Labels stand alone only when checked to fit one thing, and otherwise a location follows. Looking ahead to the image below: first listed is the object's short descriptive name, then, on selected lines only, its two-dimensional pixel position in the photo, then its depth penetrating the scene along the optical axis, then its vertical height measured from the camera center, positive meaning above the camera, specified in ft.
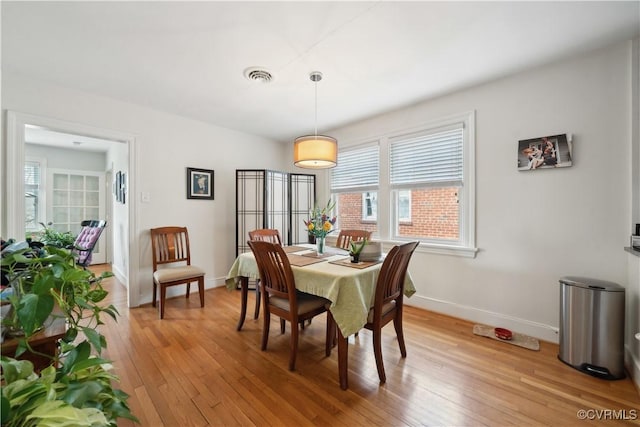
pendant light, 7.64 +1.83
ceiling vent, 7.89 +4.20
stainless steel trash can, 6.06 -2.71
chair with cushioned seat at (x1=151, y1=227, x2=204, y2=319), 9.71 -2.08
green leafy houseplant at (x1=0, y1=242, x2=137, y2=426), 2.07 -1.48
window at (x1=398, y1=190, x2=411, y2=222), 11.12 +0.25
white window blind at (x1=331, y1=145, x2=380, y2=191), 12.14 +2.05
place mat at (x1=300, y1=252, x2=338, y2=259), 7.87 -1.32
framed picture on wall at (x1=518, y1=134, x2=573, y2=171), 7.36 +1.74
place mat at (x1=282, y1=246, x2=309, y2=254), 8.95 -1.31
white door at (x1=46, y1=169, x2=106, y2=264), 17.08 +0.72
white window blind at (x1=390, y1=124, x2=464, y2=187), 9.66 +2.11
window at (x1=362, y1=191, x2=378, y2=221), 12.19 +0.26
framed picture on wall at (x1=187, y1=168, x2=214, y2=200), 12.14 +1.29
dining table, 5.66 -1.72
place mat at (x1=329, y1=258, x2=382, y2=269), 6.56 -1.34
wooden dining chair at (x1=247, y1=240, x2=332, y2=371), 6.31 -2.21
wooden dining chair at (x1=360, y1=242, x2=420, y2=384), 5.90 -2.06
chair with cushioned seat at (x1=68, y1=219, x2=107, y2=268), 12.15 -1.41
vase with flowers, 8.01 -0.45
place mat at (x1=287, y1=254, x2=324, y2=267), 6.91 -1.34
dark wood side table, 3.24 -1.68
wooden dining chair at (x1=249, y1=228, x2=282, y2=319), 10.03 -0.95
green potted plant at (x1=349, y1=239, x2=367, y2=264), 6.99 -1.04
